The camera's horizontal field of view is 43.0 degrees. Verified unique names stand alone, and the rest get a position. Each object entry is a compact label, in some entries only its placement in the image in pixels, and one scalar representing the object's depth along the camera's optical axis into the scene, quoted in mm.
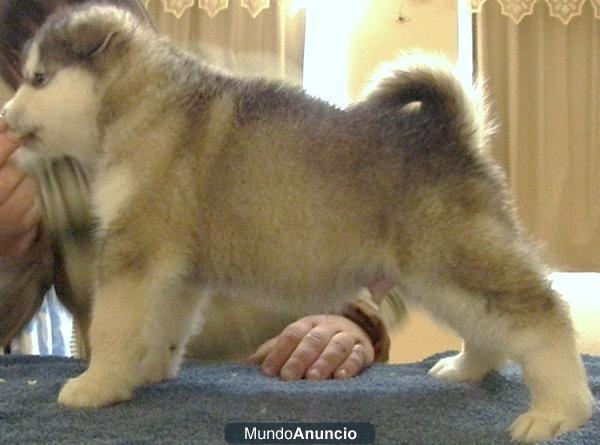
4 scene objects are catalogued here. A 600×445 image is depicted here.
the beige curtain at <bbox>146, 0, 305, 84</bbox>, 3234
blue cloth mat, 917
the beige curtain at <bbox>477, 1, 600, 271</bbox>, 3330
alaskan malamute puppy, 1056
